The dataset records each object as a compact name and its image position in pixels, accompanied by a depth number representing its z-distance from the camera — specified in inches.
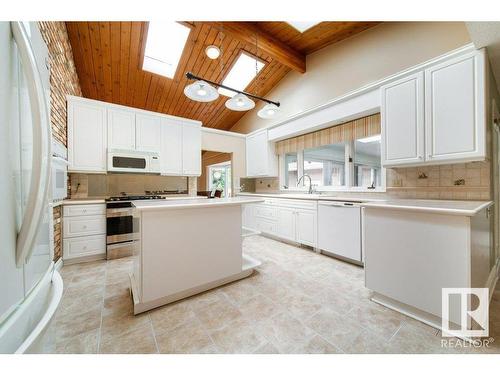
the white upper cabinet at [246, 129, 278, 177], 184.7
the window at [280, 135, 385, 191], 125.6
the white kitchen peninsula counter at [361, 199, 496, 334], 53.5
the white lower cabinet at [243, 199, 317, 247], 125.3
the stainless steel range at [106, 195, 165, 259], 116.6
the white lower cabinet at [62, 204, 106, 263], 107.0
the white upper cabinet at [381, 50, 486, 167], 71.6
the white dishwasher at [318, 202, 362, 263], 101.8
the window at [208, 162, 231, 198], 299.7
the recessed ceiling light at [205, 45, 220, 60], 117.7
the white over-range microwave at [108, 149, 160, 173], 130.0
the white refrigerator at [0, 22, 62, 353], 21.2
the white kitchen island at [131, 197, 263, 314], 64.2
